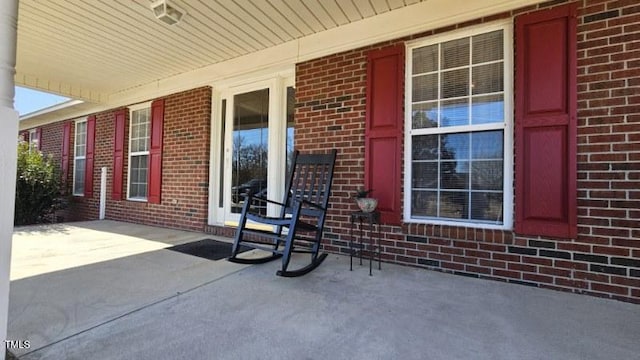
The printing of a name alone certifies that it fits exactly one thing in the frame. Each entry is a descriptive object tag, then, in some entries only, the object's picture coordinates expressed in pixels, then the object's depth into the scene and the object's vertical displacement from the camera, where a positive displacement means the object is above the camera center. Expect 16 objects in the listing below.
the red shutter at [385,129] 2.92 +0.55
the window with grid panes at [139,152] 5.28 +0.50
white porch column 1.29 +0.13
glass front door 3.83 +0.52
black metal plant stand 2.77 -0.50
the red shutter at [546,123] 2.26 +0.50
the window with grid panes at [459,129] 2.56 +0.51
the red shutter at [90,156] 6.10 +0.48
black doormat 3.15 -0.73
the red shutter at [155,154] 4.90 +0.44
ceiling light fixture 2.85 +1.62
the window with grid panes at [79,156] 6.53 +0.51
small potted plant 2.68 -0.15
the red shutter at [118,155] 5.48 +0.46
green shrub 5.54 -0.17
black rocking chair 2.46 -0.26
